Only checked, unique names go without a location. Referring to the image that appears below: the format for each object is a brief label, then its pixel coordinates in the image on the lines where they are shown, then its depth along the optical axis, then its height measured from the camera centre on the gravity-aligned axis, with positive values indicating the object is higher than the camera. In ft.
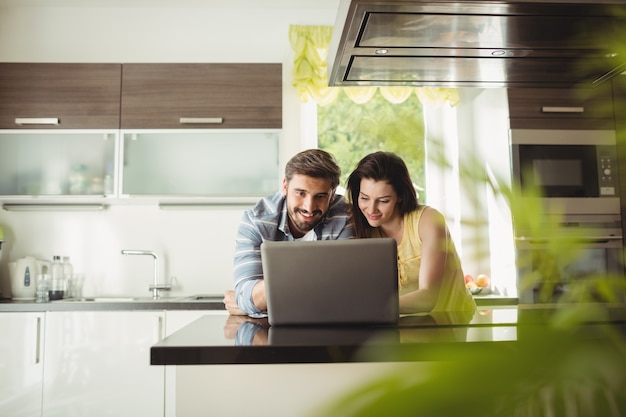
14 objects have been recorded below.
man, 7.13 +0.40
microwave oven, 10.68 +1.53
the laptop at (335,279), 4.58 -0.27
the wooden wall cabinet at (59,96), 11.34 +3.06
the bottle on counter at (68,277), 11.66 -0.58
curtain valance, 12.07 +3.53
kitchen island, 3.79 -0.75
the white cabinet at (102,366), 9.80 -2.03
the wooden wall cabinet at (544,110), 10.94 +2.57
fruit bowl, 10.89 -0.89
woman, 7.25 +0.35
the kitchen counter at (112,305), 10.00 -1.00
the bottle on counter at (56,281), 11.10 -0.63
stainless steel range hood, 5.28 +2.13
